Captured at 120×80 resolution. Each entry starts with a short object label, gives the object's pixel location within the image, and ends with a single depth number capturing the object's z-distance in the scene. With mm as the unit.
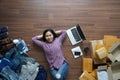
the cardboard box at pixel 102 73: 1648
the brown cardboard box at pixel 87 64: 1710
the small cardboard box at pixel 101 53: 1645
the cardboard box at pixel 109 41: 1710
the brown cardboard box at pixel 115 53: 1649
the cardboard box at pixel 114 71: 1624
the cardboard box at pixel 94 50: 1685
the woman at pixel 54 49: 1721
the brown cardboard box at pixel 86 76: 1685
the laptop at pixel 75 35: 1766
